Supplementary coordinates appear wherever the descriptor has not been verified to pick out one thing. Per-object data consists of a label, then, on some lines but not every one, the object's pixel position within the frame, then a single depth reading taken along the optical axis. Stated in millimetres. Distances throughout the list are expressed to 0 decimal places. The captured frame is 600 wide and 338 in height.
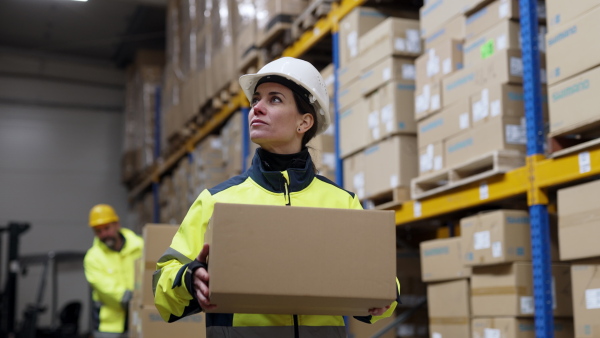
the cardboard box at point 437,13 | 5168
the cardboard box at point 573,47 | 3857
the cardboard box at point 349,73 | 6137
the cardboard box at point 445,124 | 4879
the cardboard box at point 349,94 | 6086
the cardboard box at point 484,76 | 4566
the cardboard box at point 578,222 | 3820
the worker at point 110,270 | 6852
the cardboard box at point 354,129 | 5988
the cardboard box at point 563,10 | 3943
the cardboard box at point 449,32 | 5141
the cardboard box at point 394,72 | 5688
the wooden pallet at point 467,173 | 4516
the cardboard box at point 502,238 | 4488
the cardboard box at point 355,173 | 6031
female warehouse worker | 2348
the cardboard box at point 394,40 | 5715
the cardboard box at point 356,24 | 6254
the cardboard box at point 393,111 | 5609
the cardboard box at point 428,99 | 5180
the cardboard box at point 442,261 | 5169
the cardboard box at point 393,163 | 5578
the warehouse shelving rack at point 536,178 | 4098
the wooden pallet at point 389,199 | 5629
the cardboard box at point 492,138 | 4527
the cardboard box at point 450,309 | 5074
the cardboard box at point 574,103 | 3840
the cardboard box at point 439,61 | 5105
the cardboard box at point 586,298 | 3805
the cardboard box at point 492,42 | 4625
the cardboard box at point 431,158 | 5121
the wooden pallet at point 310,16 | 6762
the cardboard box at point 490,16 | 4652
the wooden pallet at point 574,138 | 3895
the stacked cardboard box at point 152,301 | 4520
